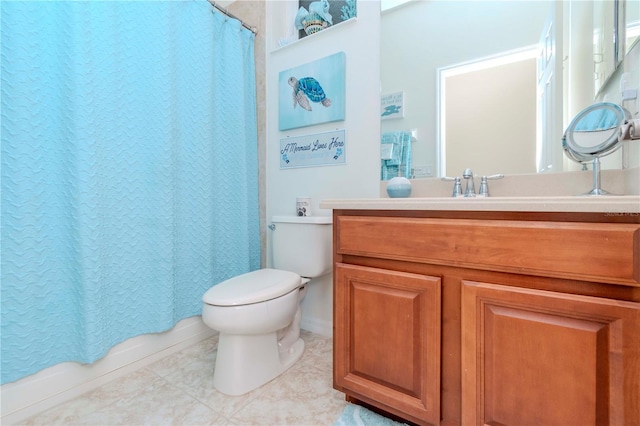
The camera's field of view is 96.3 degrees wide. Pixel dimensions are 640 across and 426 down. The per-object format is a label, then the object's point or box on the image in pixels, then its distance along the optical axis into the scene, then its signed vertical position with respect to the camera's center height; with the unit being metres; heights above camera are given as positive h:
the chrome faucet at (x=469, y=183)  1.19 +0.09
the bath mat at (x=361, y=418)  0.99 -0.75
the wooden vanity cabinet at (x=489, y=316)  0.62 -0.29
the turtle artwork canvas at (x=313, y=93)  1.58 +0.67
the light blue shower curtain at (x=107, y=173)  0.99 +0.16
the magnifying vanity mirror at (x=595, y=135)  0.82 +0.21
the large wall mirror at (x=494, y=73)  1.10 +0.56
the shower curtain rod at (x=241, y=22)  1.62 +1.16
